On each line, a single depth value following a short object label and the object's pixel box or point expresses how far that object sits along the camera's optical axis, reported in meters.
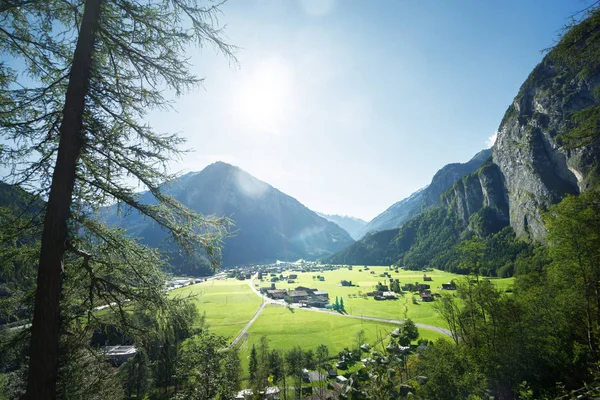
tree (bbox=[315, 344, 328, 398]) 36.81
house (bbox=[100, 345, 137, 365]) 45.24
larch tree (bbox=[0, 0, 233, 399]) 4.54
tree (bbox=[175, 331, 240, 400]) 11.42
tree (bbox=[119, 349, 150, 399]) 33.34
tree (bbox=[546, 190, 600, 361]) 17.05
